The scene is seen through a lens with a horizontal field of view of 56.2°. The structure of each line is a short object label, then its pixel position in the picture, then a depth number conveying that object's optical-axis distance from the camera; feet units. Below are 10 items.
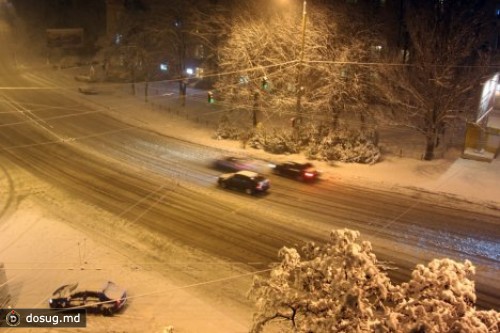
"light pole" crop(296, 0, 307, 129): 87.30
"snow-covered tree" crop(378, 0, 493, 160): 91.20
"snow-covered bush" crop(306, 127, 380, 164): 96.89
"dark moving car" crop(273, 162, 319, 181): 84.74
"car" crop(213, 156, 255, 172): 90.33
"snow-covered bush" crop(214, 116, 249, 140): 114.42
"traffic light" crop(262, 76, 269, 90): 94.09
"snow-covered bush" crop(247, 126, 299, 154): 103.76
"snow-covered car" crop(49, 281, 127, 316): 48.70
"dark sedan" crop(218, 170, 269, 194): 77.87
